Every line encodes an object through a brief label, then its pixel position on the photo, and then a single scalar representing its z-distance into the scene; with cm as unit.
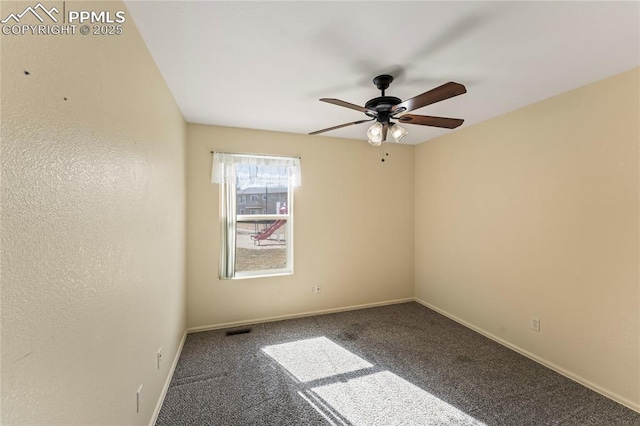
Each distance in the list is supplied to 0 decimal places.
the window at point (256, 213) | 324
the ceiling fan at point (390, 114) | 180
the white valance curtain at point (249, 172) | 317
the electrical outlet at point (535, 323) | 252
